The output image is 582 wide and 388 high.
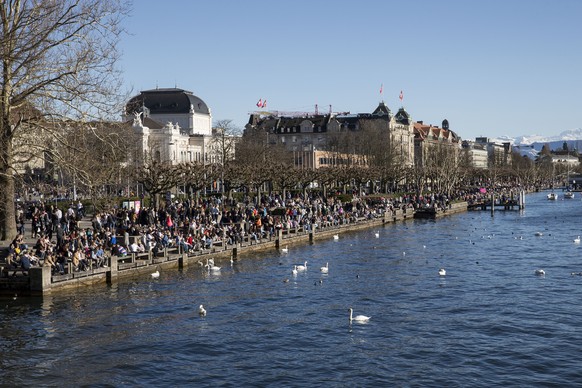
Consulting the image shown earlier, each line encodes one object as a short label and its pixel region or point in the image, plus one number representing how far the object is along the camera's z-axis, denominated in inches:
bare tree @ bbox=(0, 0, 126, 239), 1203.2
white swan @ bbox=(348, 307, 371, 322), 1123.6
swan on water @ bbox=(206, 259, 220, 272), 1596.9
